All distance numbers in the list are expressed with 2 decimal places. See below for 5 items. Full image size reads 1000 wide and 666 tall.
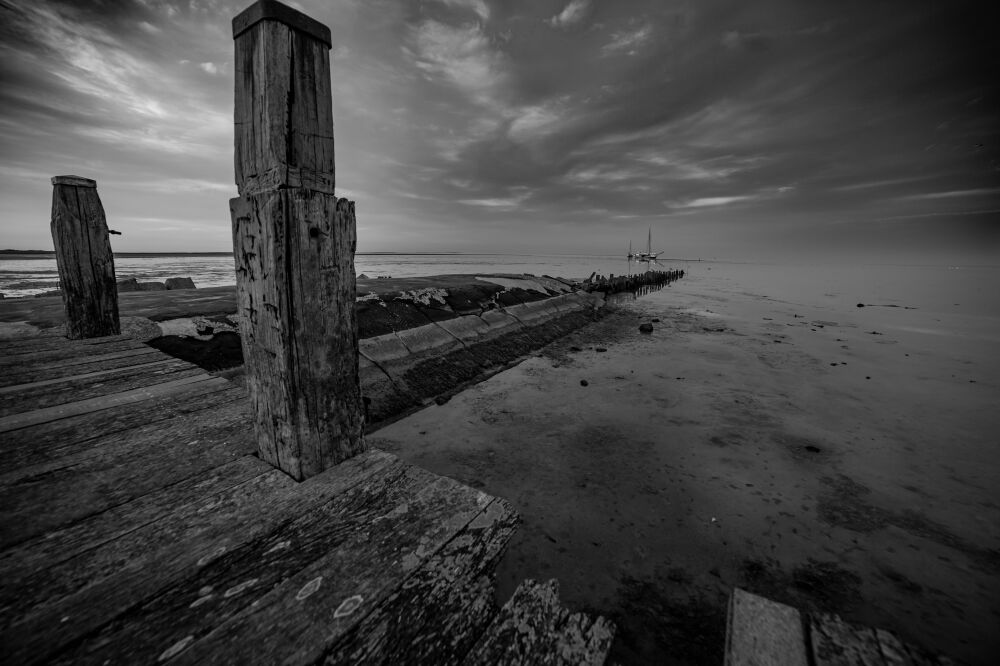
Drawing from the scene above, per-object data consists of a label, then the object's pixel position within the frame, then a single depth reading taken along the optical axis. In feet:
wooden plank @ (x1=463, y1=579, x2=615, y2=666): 4.35
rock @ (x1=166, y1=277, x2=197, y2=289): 51.86
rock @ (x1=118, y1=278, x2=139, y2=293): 44.24
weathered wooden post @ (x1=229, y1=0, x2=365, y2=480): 5.70
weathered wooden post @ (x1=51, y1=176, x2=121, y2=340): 14.05
